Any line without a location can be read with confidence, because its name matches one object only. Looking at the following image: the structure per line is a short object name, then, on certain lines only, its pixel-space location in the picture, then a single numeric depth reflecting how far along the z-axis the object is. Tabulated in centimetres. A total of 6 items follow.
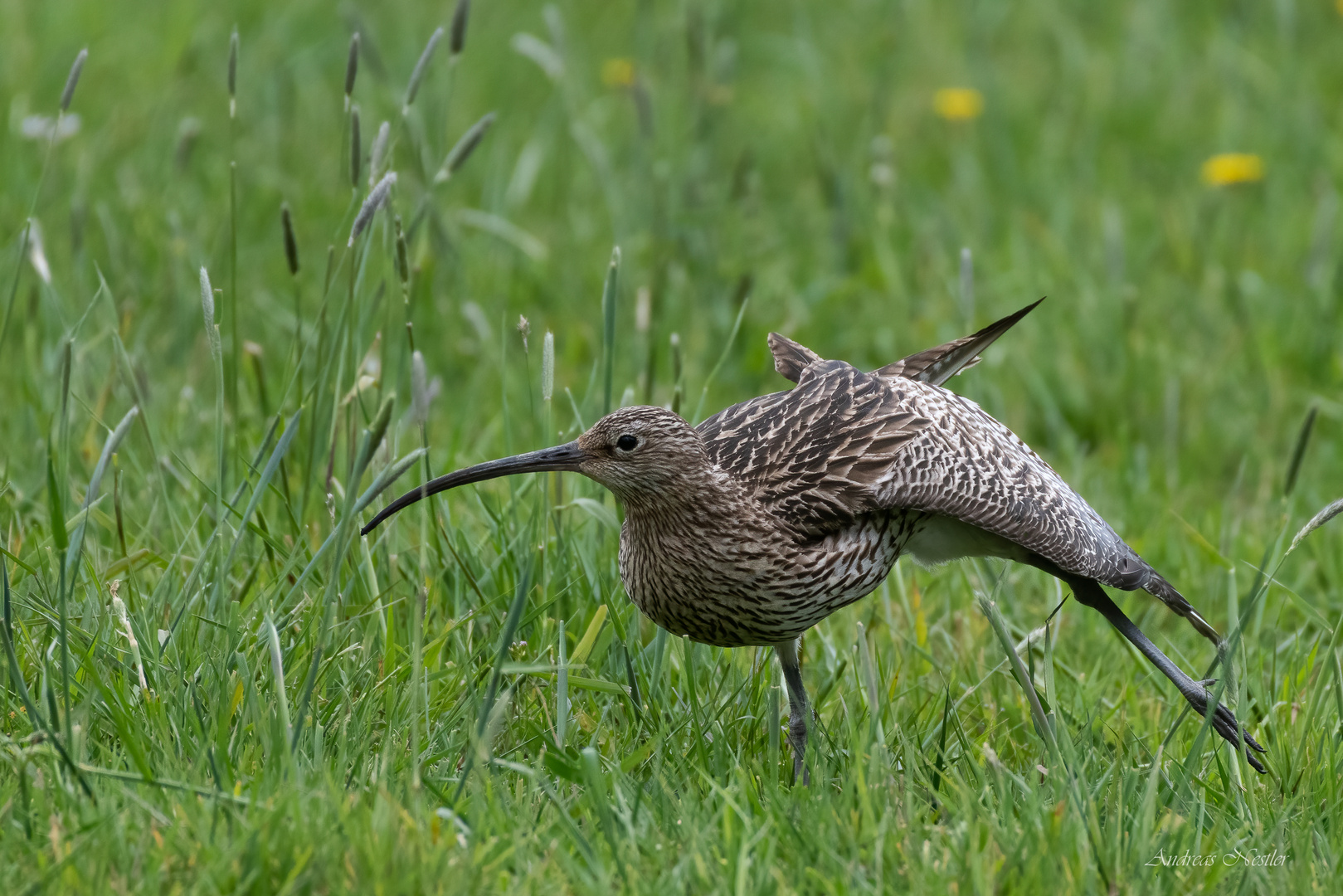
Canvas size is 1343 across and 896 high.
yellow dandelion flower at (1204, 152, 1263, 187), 1542
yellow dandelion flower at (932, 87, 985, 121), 1658
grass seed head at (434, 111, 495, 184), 827
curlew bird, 744
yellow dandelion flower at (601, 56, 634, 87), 1677
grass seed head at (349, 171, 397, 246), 708
